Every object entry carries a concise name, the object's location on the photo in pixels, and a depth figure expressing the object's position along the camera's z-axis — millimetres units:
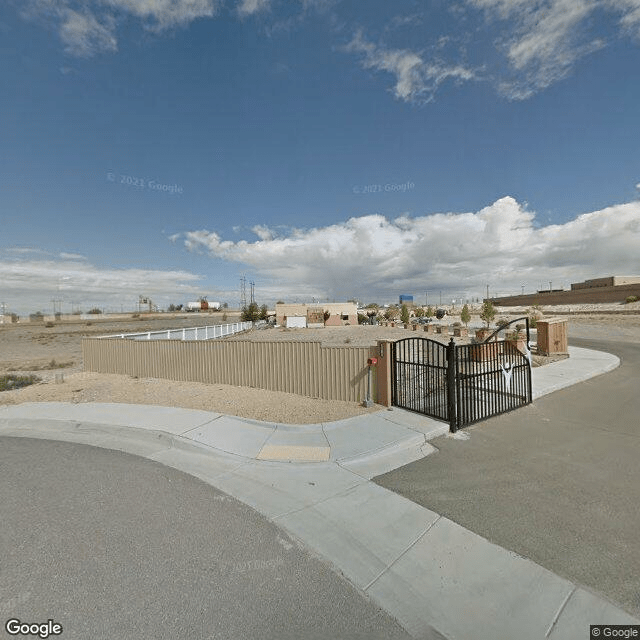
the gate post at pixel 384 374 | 7035
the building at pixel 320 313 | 50322
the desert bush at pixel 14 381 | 10391
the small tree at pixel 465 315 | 28262
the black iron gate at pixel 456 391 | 5930
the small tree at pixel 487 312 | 22469
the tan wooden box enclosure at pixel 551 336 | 13016
